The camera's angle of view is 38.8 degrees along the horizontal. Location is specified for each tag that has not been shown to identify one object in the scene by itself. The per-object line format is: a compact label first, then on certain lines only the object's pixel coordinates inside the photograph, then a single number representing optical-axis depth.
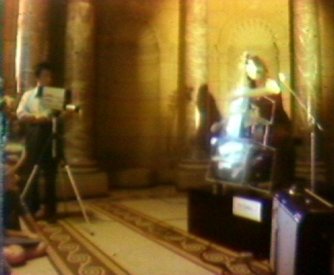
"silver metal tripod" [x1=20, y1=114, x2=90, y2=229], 4.65
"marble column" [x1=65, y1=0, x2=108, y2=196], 6.37
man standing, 4.75
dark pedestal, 3.52
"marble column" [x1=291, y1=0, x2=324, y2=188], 6.43
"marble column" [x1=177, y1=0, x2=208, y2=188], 7.05
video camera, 4.48
